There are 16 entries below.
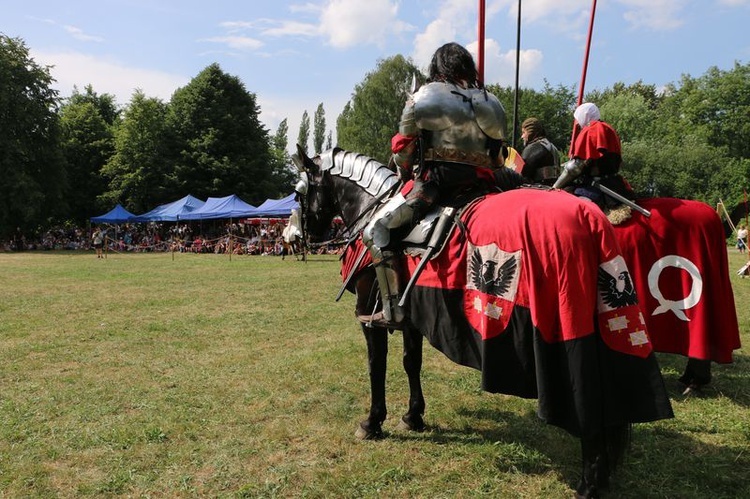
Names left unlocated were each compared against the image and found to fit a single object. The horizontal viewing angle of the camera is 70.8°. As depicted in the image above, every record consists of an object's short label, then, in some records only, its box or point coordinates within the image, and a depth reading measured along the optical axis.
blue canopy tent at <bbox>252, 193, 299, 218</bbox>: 26.05
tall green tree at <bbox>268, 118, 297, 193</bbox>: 54.38
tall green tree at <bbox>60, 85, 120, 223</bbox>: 46.03
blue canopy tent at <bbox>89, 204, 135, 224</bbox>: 34.72
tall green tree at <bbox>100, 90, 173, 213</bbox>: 44.00
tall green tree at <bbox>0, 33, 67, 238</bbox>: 36.28
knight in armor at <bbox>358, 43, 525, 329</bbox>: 3.41
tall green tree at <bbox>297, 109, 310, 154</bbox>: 76.62
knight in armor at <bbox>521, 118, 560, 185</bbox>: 5.61
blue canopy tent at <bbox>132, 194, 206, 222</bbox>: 31.38
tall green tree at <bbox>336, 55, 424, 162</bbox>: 47.94
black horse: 2.67
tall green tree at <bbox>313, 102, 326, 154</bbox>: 75.88
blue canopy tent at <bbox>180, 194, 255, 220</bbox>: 28.48
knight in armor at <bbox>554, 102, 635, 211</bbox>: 4.68
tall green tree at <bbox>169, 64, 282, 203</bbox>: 44.41
